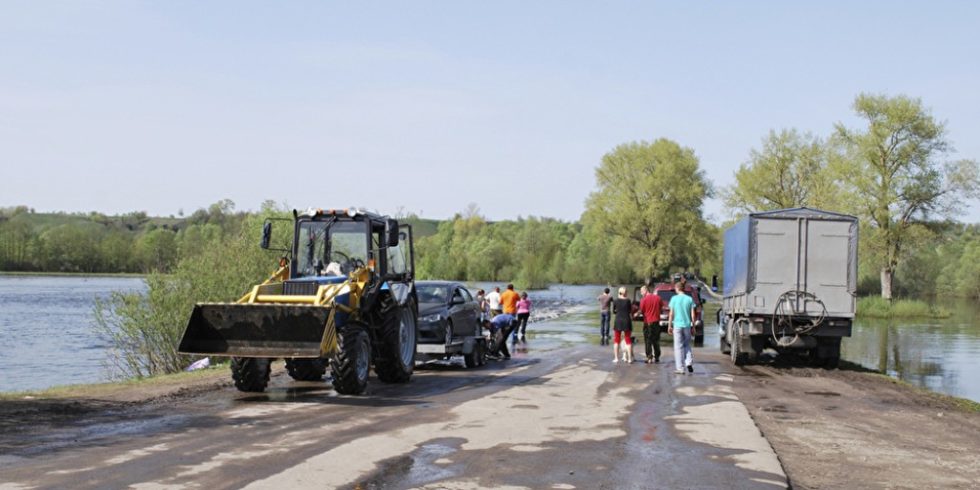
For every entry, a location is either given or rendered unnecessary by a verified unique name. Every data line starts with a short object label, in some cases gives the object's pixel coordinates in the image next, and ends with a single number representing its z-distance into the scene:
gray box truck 22.30
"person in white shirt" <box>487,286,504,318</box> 29.92
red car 30.41
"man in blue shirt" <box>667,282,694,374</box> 20.02
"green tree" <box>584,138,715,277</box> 81.38
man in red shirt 21.95
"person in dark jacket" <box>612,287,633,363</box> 22.52
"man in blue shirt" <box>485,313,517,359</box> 23.44
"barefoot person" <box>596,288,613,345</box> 31.97
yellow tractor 13.91
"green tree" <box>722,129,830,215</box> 76.38
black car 19.38
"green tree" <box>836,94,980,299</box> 61.72
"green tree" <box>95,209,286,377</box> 26.22
